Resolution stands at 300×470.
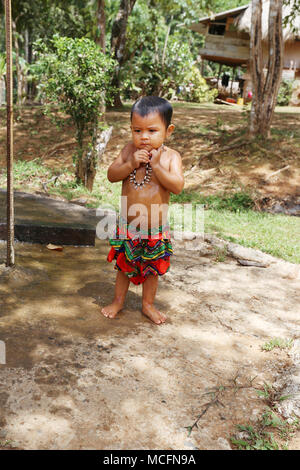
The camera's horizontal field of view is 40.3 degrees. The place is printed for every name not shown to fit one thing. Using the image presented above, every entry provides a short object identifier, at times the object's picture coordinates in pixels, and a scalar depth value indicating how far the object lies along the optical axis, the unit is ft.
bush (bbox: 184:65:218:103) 57.26
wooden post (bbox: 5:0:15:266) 8.91
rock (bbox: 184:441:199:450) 5.69
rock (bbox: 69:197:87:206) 19.58
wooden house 55.31
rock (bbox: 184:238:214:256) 14.35
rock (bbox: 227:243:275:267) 13.67
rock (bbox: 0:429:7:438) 5.46
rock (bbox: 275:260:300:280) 12.79
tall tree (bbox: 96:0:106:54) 23.18
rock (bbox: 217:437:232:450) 5.78
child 8.14
